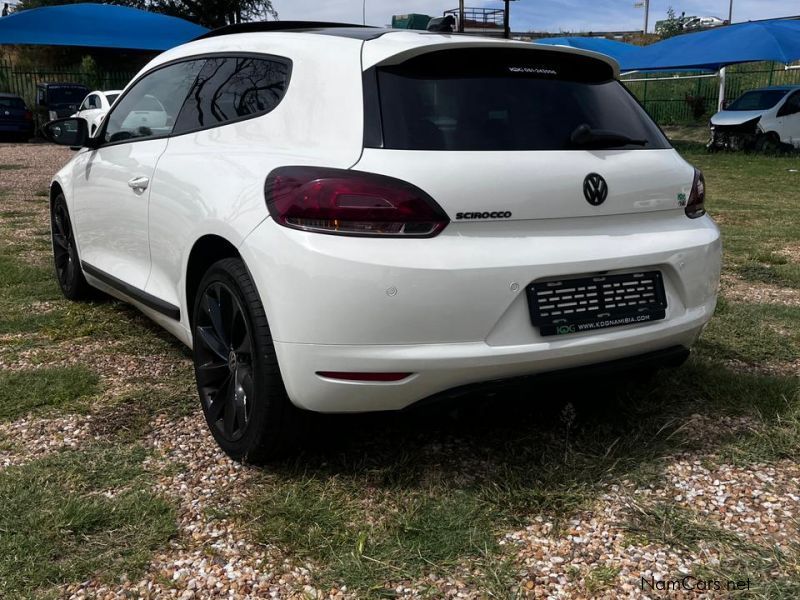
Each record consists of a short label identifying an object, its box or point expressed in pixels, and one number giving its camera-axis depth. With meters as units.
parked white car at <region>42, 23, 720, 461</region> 2.33
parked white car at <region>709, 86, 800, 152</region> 17.94
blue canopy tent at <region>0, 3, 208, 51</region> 20.88
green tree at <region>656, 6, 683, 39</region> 60.56
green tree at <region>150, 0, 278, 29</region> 37.97
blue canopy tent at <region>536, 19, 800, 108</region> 18.23
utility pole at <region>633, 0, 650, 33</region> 60.05
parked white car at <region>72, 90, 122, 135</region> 15.61
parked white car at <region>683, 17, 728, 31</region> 61.14
